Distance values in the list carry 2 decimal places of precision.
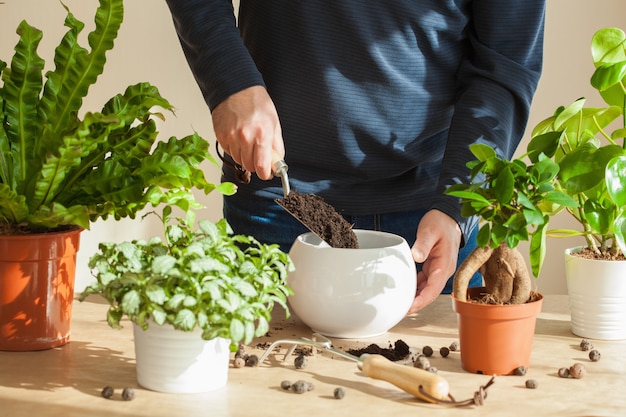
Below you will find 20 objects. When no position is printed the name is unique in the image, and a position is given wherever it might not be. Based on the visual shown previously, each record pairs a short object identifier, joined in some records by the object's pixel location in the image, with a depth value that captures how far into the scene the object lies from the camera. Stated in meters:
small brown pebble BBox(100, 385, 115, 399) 2.08
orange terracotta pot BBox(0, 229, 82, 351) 2.24
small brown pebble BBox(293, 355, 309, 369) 2.21
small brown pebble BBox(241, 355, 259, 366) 2.21
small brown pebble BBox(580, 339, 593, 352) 2.32
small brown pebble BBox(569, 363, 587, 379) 2.18
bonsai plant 2.16
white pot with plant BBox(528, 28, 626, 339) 2.28
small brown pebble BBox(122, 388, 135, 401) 2.07
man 2.63
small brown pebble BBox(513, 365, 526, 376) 2.19
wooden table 2.06
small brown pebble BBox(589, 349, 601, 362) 2.26
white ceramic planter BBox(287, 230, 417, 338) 2.30
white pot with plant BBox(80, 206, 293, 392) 2.04
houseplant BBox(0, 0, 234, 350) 2.24
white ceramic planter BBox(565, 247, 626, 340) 2.36
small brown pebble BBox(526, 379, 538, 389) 2.14
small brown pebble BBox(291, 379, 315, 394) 2.11
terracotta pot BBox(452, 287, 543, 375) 2.20
